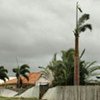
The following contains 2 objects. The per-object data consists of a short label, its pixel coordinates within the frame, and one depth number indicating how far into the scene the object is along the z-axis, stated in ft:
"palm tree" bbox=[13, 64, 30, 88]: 114.65
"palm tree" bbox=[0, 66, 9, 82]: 114.56
